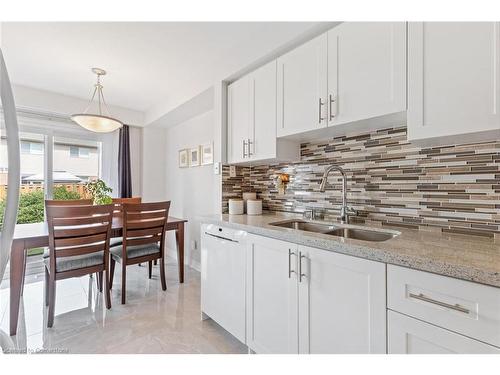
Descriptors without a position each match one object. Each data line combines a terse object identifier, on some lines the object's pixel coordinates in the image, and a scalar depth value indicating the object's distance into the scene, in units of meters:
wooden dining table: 1.84
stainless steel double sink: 1.51
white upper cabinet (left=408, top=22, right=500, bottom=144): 1.02
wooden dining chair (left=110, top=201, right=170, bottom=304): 2.44
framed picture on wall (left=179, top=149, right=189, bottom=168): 3.59
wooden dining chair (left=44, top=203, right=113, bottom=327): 1.99
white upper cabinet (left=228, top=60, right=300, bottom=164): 1.93
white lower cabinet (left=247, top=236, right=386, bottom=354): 1.05
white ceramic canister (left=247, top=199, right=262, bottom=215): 2.22
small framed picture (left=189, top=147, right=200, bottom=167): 3.34
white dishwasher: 1.69
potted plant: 2.98
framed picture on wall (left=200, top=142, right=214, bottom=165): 3.10
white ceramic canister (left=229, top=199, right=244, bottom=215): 2.23
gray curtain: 3.81
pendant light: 2.62
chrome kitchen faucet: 1.71
